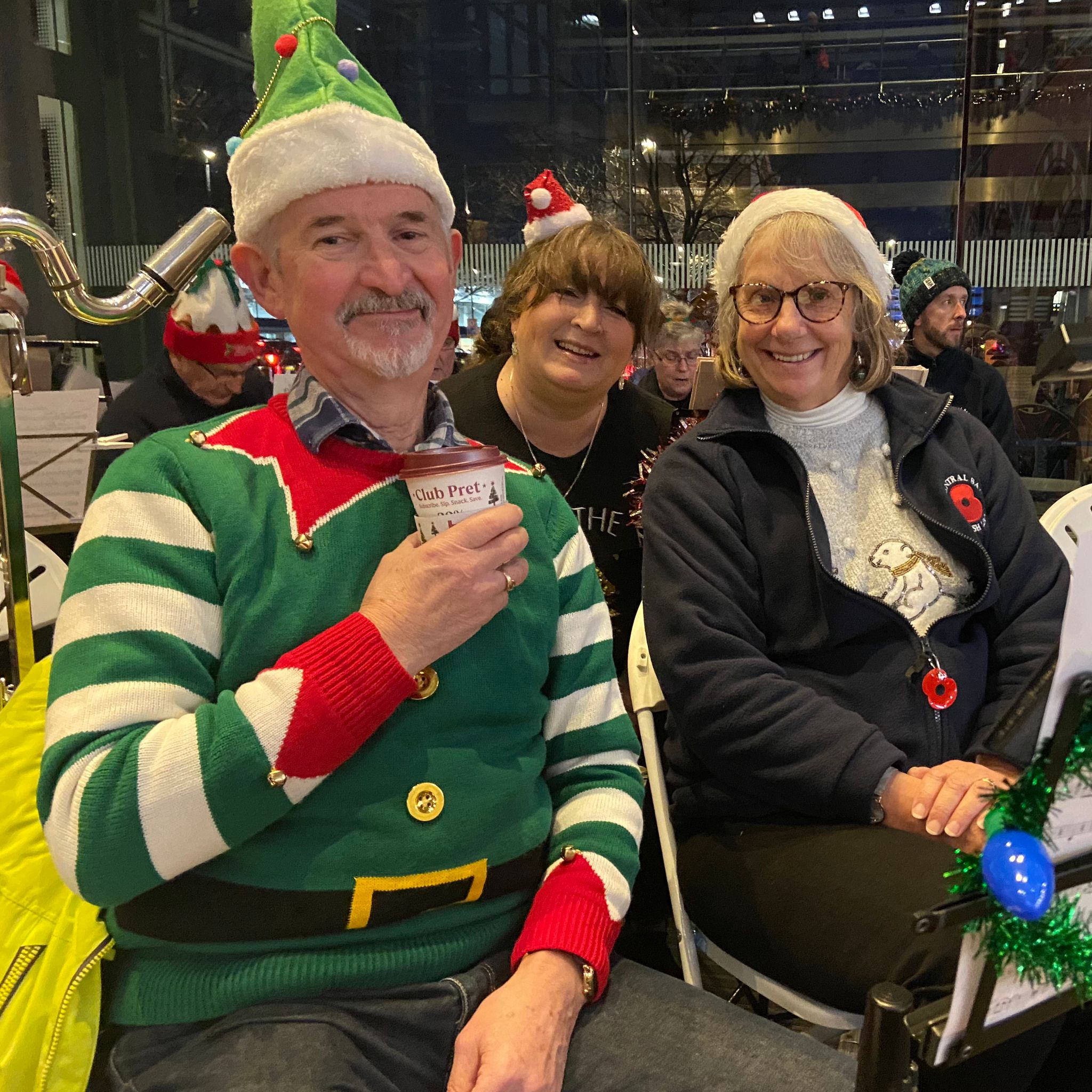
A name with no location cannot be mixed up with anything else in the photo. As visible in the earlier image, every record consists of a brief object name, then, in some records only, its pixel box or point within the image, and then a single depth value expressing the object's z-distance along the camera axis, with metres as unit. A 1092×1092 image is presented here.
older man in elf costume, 1.00
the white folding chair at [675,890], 1.39
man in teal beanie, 4.38
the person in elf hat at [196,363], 3.82
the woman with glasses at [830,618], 1.41
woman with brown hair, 2.39
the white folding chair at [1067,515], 1.85
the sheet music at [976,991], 0.66
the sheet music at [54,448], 2.33
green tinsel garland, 0.64
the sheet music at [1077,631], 0.57
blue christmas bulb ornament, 0.62
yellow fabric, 1.03
